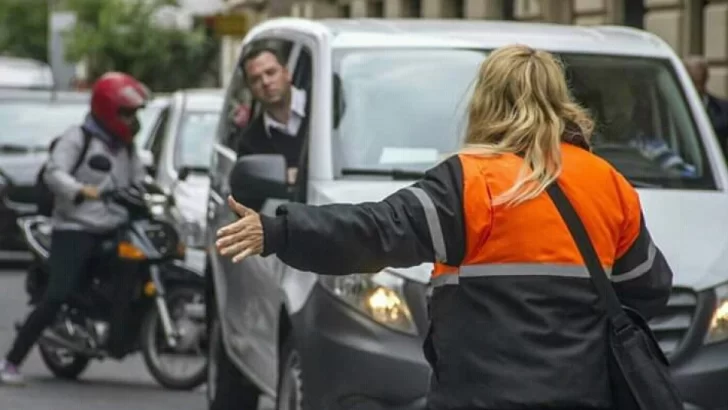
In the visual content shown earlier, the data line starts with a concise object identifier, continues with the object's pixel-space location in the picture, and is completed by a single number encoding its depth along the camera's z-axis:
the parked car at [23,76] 36.19
